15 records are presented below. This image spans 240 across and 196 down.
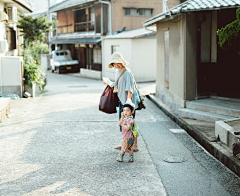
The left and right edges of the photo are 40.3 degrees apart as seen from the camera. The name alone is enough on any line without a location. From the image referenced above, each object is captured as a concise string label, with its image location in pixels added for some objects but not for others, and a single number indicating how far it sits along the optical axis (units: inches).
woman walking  231.6
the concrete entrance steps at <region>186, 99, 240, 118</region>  317.7
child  216.1
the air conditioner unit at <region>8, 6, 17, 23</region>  586.6
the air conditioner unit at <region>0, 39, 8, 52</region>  518.1
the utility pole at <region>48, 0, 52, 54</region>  1447.1
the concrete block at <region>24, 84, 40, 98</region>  572.7
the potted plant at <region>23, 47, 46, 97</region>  572.1
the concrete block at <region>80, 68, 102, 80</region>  1001.5
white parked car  1213.7
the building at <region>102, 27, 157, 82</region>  838.5
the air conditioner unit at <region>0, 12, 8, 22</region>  530.9
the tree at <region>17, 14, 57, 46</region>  1080.2
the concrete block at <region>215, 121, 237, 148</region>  231.0
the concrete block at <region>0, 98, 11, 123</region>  354.6
